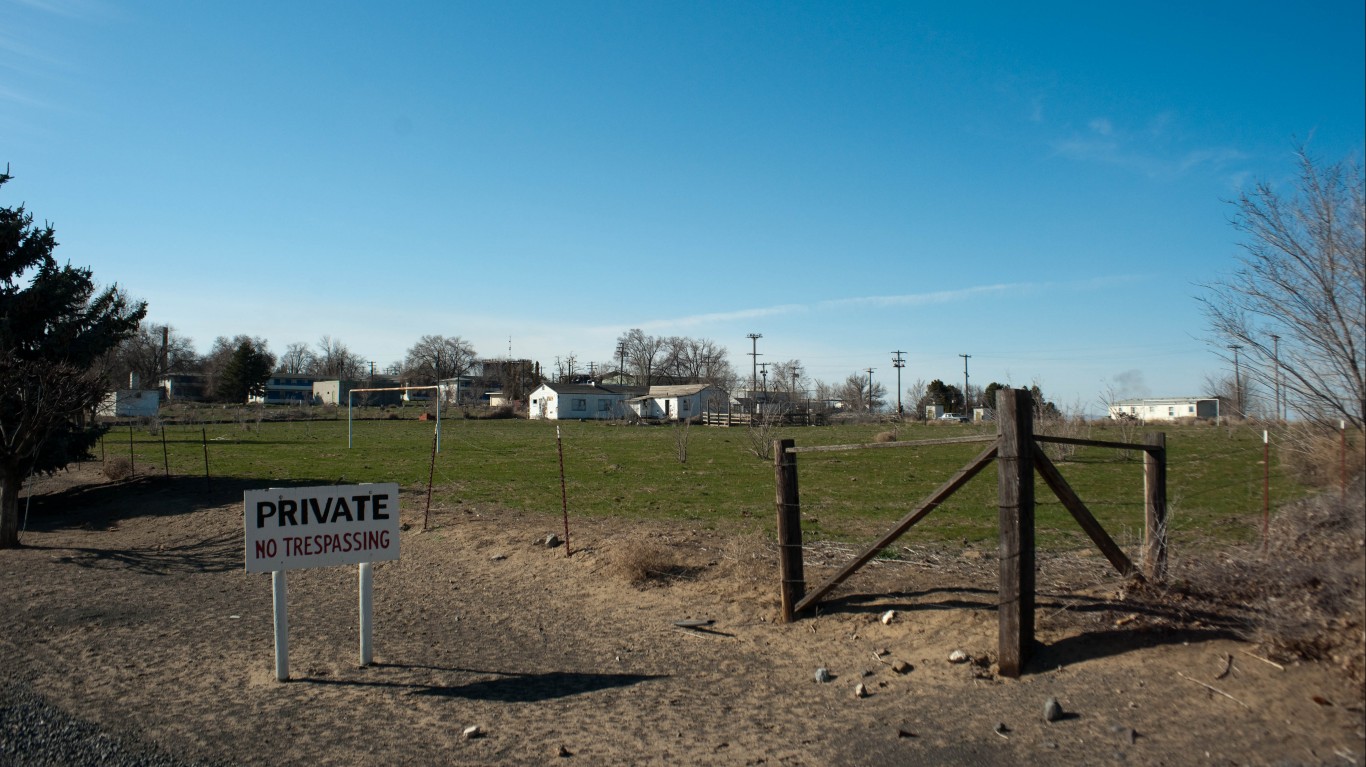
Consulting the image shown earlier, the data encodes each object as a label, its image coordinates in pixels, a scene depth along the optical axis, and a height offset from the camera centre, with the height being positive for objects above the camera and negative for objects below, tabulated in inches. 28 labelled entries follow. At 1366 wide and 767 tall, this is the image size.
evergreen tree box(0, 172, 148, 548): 552.1 +52.1
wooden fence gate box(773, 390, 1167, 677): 229.6 -35.6
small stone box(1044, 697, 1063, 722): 201.8 -75.8
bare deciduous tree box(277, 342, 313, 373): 5260.8 +274.8
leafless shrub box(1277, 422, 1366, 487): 238.5 -21.1
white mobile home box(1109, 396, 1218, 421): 3263.0 -70.5
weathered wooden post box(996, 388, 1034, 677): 229.0 -37.4
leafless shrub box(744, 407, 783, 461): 1020.5 -52.2
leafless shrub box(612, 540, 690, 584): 368.8 -72.3
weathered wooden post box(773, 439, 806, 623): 297.7 -46.8
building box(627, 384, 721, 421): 3201.3 -10.3
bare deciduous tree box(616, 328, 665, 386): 5162.4 +287.7
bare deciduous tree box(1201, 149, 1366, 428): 221.6 +16.3
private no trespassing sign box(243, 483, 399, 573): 269.9 -40.2
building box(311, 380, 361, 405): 3806.6 +57.8
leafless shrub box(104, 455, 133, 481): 837.2 -61.6
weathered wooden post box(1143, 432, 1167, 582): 263.4 -35.9
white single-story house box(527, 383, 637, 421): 3085.6 -10.3
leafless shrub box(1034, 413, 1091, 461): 946.7 -39.3
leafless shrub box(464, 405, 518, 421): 2778.1 -38.7
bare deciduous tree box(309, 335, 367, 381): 5201.8 +248.3
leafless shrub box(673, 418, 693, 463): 1030.4 -57.5
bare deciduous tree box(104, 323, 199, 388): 3270.2 +221.1
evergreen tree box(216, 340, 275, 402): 3415.4 +125.0
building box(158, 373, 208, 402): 3937.0 +95.6
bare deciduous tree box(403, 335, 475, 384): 4901.6 +271.6
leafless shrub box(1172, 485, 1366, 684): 180.7 -48.5
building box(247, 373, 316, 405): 4475.9 +86.5
